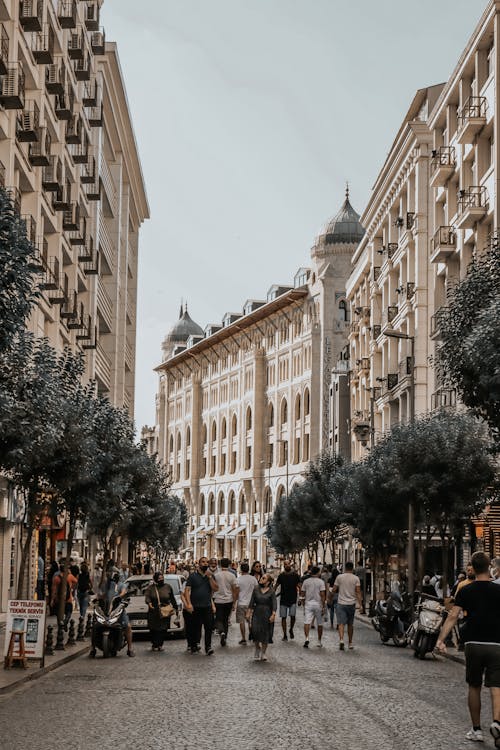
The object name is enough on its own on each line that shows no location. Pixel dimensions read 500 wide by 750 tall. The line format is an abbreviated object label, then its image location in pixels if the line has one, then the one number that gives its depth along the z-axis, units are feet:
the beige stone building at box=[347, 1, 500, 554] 142.41
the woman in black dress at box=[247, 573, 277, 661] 77.05
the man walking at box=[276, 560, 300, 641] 95.96
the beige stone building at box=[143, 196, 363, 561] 339.36
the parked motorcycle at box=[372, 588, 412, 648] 95.35
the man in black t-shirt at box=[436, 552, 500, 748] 38.24
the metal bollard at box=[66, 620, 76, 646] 90.02
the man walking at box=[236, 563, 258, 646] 94.79
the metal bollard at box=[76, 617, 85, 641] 96.13
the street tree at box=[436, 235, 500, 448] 68.18
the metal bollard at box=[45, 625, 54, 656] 79.36
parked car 99.40
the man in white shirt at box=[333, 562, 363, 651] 88.33
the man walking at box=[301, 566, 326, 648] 91.71
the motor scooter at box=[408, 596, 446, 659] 79.92
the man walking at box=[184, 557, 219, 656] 82.69
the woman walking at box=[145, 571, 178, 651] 85.99
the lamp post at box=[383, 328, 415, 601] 118.73
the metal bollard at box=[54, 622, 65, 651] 85.05
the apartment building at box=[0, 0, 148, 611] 119.96
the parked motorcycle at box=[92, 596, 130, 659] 80.02
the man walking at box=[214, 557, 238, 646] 94.79
